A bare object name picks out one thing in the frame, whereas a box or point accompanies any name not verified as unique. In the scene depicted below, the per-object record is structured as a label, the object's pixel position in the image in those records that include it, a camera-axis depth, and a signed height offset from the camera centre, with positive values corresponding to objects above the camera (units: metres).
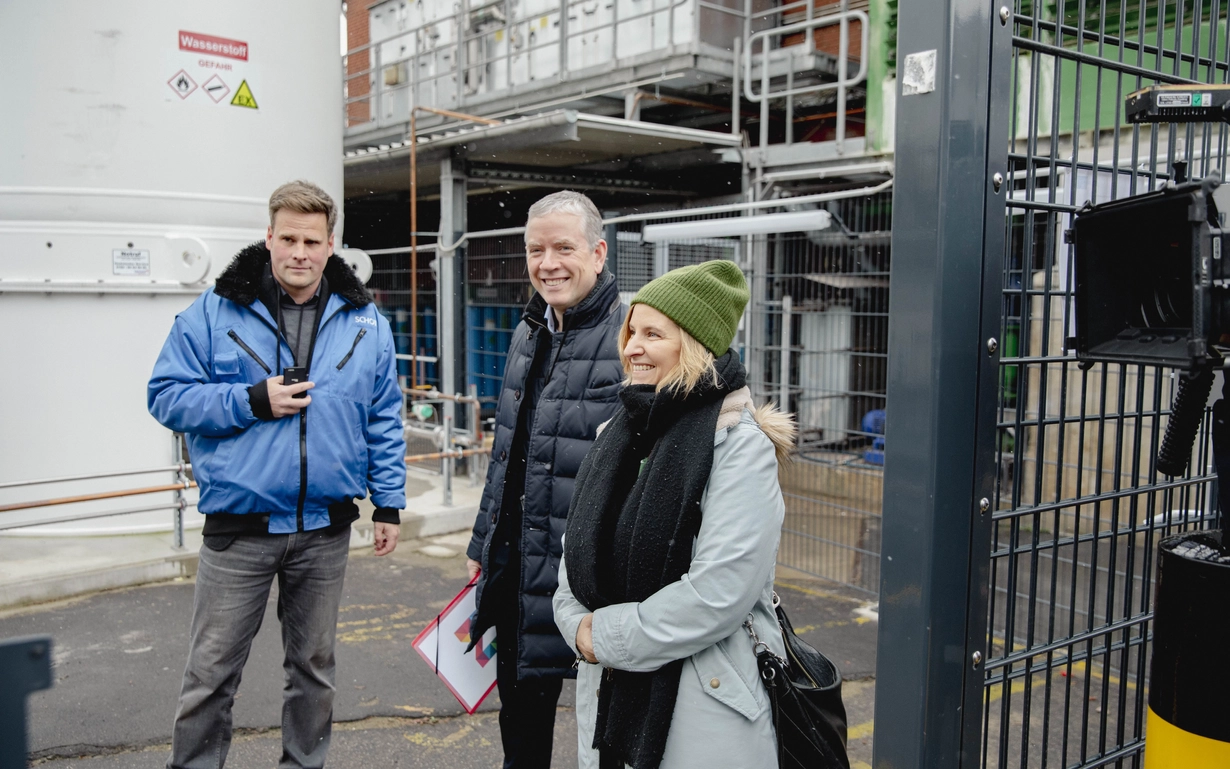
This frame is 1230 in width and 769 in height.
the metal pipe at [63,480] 5.24 -0.98
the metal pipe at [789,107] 9.73 +2.05
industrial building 6.22 +1.56
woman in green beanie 2.08 -0.53
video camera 1.63 +0.07
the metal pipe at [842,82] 9.38 +2.21
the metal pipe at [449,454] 7.01 -1.11
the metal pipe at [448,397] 7.84 -0.74
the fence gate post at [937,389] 1.93 -0.16
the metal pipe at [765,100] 10.01 +2.21
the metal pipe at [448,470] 7.44 -1.26
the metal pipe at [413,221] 9.17 +0.86
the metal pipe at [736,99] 10.44 +2.32
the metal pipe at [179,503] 5.95 -1.21
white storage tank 6.03 +0.67
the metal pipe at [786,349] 6.29 -0.26
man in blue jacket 3.00 -0.45
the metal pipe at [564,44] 12.22 +3.37
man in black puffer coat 2.93 -0.43
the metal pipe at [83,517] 5.05 -1.20
